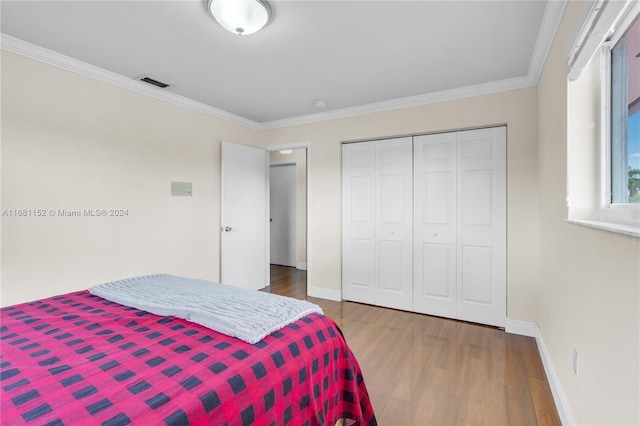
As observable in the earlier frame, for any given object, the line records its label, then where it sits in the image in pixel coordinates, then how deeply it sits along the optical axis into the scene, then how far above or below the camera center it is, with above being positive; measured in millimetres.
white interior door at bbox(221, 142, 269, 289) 3820 -83
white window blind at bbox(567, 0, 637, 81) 1148 +772
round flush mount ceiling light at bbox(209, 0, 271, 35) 1772 +1210
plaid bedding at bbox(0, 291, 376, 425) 849 -545
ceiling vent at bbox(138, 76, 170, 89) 2817 +1250
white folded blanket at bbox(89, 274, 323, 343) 1314 -490
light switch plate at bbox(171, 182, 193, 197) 3285 +241
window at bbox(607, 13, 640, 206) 1192 +410
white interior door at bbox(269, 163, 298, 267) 6070 -45
